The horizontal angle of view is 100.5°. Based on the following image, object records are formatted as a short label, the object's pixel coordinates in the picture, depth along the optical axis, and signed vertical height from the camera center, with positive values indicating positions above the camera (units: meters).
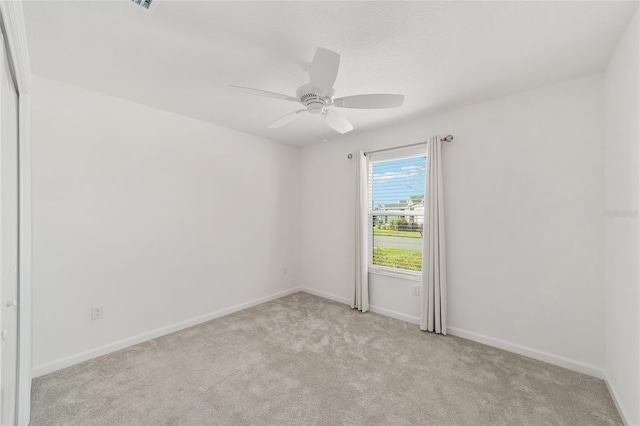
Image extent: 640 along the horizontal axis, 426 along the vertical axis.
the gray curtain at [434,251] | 2.85 -0.42
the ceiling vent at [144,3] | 1.40 +1.13
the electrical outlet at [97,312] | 2.40 -0.89
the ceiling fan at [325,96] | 1.52 +0.80
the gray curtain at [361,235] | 3.52 -0.29
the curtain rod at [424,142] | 2.85 +0.81
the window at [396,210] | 3.23 +0.04
